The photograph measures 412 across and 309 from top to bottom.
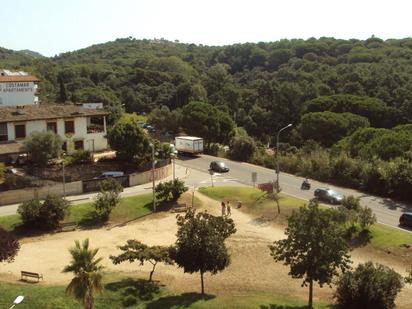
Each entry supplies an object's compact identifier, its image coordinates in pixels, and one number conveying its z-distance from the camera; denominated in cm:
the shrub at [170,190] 5066
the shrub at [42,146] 5634
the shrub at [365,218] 4084
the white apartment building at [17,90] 7588
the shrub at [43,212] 4403
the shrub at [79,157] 6010
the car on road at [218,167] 6494
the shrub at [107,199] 4666
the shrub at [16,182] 5047
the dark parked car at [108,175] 5547
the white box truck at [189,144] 7219
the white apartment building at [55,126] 6006
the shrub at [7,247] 2922
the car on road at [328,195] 5125
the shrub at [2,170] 5106
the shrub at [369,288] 2764
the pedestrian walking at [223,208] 4748
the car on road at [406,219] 4375
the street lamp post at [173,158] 6018
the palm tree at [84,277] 2289
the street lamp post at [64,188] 5144
